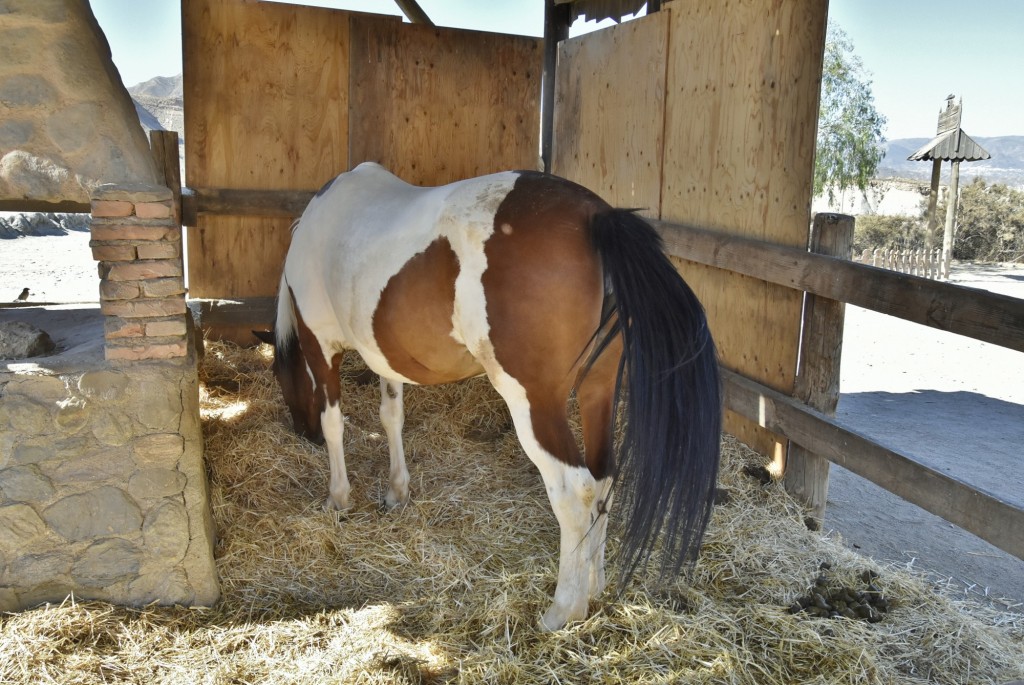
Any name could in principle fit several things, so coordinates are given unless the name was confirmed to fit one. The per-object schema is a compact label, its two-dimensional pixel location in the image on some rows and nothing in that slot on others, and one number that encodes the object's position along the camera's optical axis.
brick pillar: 3.11
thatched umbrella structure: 18.09
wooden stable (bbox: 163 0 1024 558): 3.87
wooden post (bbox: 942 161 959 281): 16.89
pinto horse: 2.76
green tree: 20.45
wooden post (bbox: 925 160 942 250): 17.98
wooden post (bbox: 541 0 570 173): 7.03
